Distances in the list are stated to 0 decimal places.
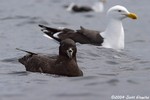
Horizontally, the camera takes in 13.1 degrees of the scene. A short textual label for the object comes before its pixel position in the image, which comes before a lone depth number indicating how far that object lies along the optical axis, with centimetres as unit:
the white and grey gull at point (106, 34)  1777
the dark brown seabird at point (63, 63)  1270
